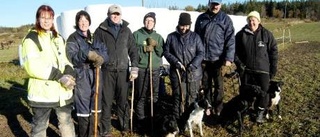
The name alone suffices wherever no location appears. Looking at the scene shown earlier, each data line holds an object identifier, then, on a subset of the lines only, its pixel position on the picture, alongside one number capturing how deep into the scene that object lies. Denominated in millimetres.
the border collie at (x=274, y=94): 4361
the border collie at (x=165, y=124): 3882
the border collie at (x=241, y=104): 4057
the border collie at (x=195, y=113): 3882
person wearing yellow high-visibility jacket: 2748
